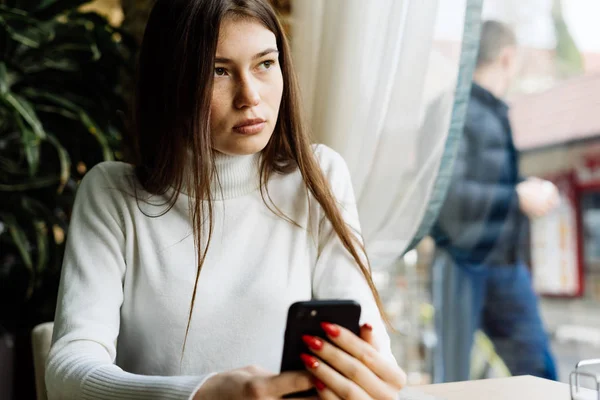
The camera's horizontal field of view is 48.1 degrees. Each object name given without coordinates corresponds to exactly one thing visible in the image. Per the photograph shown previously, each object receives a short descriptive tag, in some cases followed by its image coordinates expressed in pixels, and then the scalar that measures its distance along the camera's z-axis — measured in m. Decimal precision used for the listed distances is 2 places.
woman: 1.00
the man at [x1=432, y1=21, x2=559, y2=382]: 1.57
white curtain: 1.40
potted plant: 1.93
